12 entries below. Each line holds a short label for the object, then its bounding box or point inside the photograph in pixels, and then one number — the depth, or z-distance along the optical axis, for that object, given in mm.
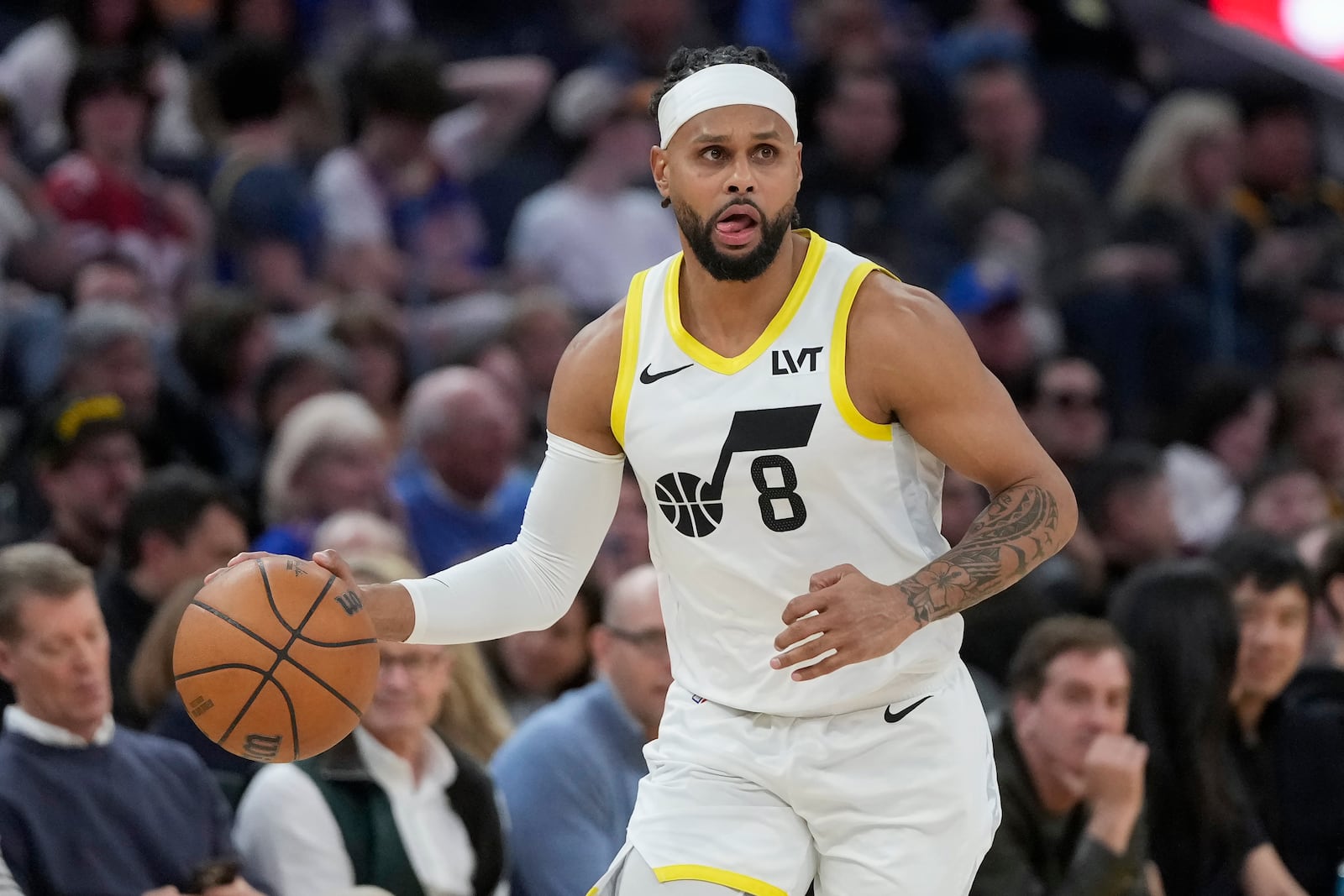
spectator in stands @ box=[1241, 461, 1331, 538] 17219
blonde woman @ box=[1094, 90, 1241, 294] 21625
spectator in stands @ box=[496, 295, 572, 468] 18172
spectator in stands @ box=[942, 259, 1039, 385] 19266
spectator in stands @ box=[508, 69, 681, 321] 20297
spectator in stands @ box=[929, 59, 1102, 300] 21484
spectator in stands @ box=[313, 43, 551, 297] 19031
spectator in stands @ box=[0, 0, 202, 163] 19422
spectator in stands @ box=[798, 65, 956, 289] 20922
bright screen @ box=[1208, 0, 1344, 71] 24656
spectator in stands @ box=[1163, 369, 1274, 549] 18484
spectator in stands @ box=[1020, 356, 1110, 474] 18266
